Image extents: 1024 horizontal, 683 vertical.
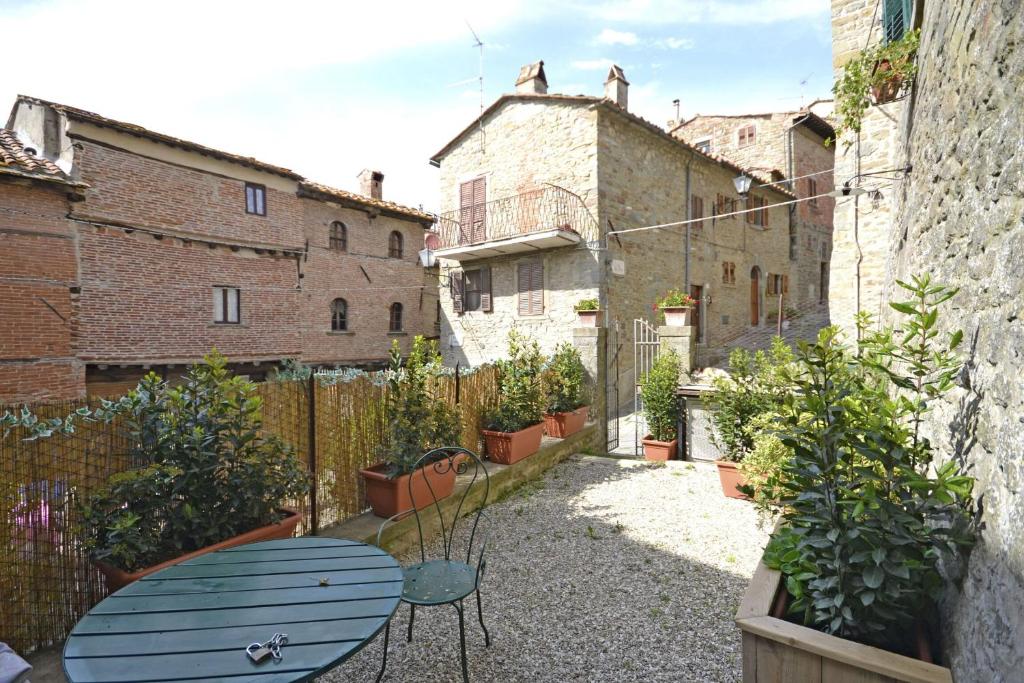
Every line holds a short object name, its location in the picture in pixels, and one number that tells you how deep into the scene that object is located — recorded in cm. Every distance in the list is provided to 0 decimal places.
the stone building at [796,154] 1778
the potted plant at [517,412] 582
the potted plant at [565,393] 711
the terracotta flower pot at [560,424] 708
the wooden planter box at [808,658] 165
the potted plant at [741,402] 507
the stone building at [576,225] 1202
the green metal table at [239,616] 161
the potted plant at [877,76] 423
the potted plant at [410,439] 416
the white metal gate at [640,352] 954
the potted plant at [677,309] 940
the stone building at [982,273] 148
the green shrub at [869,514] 183
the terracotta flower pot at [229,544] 252
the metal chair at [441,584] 243
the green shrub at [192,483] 261
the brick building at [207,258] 1142
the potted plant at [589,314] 856
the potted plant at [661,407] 720
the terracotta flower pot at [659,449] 700
